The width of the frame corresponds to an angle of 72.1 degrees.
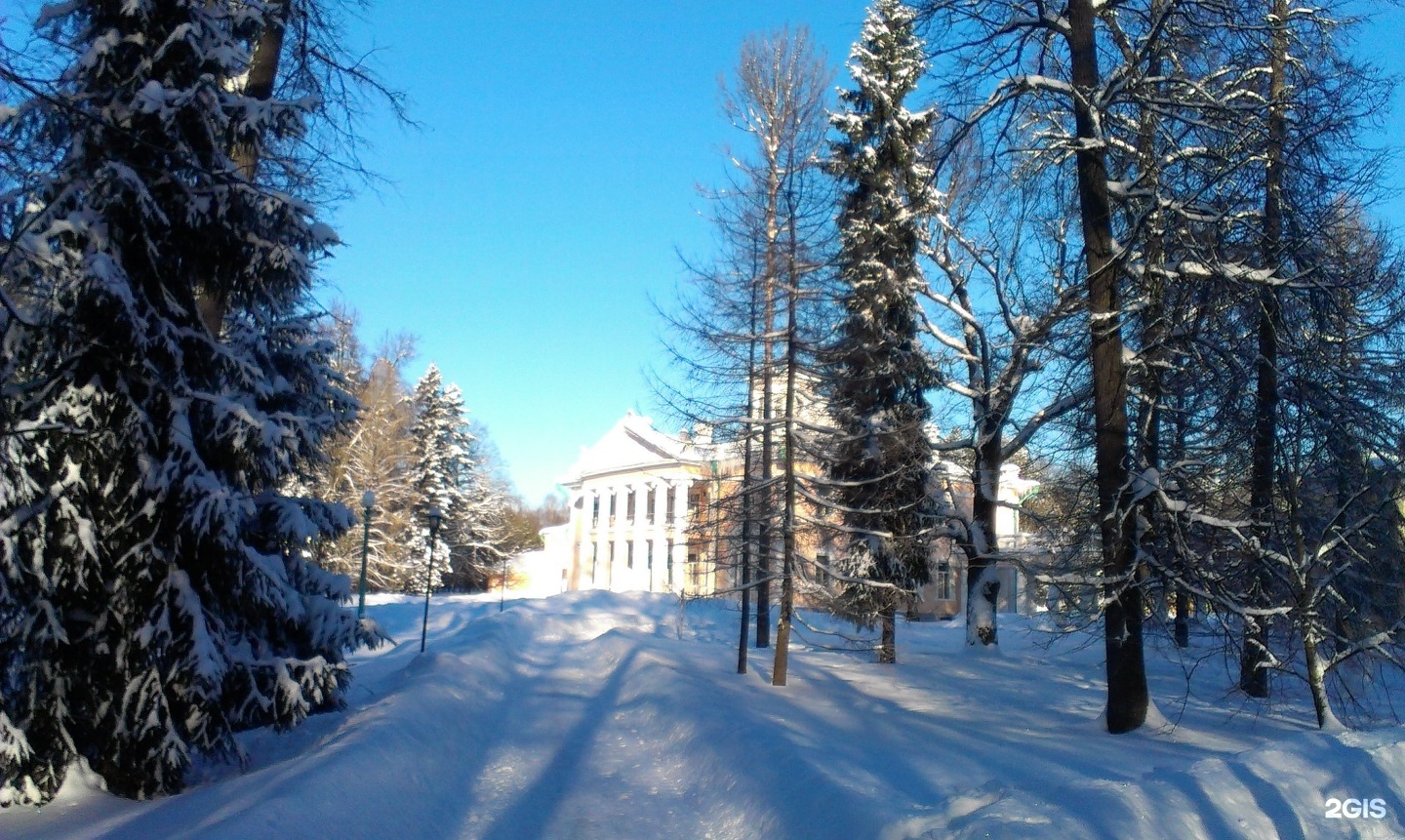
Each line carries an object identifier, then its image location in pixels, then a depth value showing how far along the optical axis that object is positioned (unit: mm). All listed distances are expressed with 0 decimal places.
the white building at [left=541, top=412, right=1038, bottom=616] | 46031
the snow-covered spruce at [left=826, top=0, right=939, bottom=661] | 19656
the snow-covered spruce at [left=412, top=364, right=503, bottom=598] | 53219
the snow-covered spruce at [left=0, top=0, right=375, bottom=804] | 8617
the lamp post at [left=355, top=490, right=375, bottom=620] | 23469
